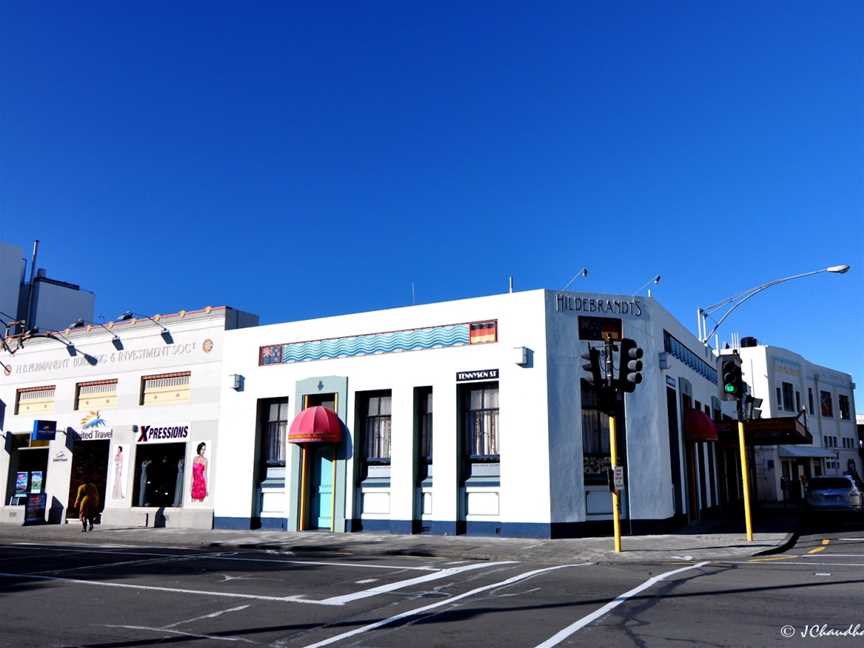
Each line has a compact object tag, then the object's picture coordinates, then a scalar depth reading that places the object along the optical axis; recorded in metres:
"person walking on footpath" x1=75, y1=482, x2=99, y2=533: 25.34
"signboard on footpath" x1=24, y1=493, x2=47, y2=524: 29.25
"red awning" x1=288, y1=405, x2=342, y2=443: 23.11
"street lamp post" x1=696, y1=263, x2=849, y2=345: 22.14
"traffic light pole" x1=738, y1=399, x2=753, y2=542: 18.69
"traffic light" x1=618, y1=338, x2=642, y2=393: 16.14
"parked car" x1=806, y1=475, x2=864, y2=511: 27.33
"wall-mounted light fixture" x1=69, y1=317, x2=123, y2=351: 29.95
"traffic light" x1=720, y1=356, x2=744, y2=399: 18.75
